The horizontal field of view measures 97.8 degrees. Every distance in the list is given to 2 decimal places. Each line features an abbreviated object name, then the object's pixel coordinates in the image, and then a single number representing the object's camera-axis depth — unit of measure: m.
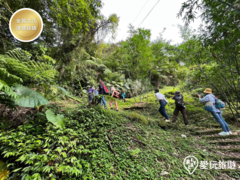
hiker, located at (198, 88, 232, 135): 3.72
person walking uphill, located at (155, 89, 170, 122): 4.88
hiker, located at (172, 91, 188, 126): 4.61
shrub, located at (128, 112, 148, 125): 3.94
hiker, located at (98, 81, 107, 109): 4.88
